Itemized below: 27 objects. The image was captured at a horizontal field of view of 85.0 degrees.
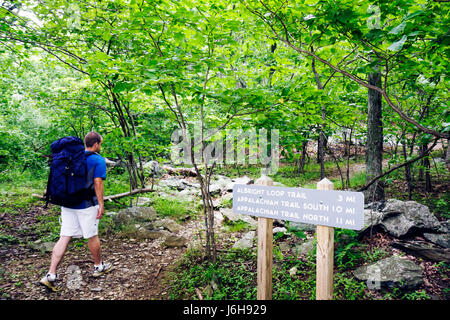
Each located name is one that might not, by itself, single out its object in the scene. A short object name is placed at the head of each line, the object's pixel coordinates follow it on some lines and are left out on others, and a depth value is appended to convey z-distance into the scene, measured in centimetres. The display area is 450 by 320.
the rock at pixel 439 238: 363
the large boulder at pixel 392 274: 298
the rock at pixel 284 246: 418
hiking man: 340
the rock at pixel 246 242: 438
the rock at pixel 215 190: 824
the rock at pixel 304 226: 473
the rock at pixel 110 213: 580
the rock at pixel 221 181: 911
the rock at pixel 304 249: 394
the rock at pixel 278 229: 479
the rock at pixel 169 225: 545
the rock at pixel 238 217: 567
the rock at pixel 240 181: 864
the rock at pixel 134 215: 546
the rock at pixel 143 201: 688
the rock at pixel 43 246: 451
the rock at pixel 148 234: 507
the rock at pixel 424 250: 343
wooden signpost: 193
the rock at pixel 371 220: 401
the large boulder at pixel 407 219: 395
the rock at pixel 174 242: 468
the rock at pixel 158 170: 1069
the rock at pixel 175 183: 913
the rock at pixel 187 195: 742
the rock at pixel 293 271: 348
